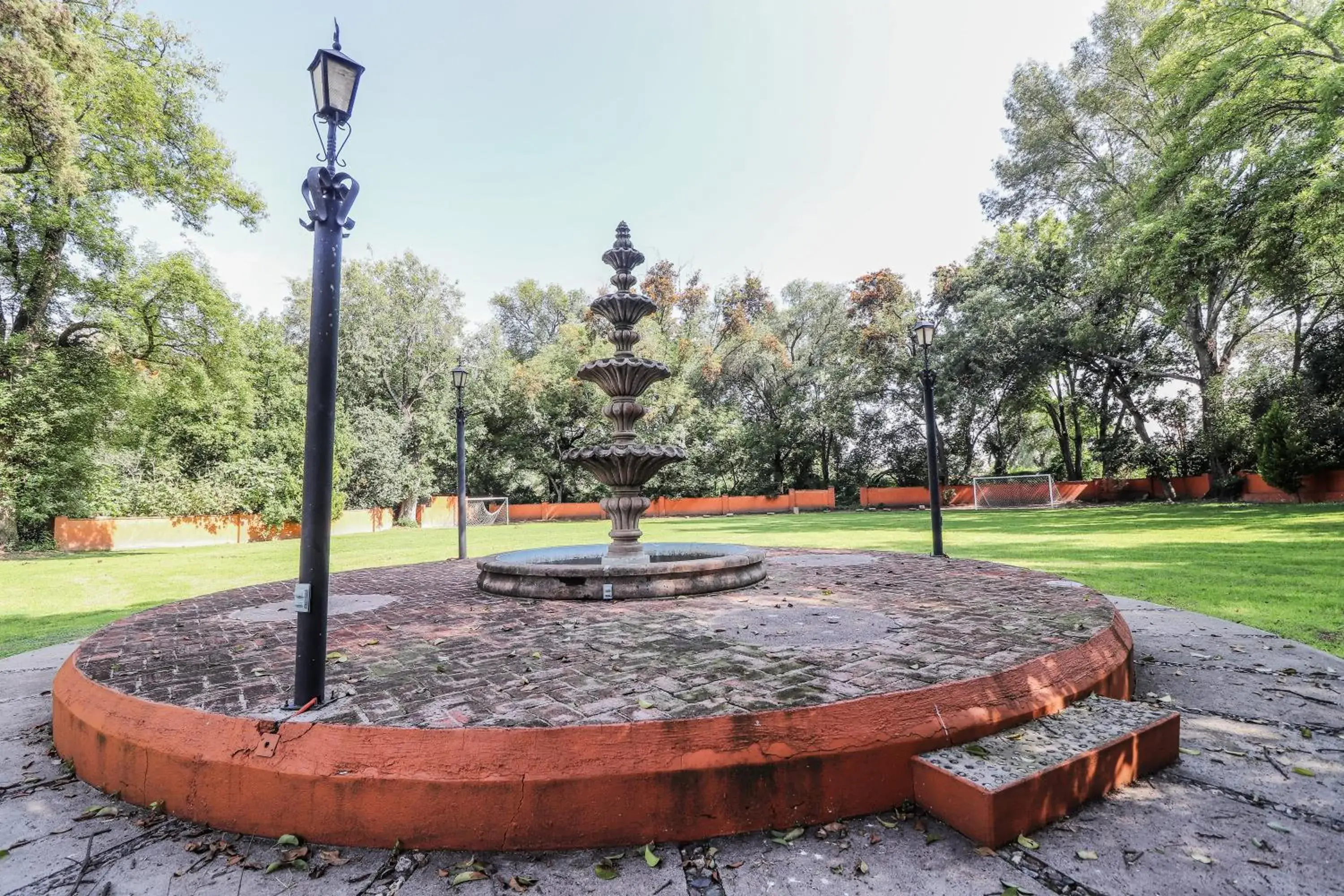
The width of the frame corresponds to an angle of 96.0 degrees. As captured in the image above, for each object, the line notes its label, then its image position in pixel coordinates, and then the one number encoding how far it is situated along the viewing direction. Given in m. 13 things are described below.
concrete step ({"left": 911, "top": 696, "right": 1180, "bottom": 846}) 2.49
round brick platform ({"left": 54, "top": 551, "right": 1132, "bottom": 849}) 2.56
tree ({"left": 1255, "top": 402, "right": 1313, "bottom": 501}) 21.58
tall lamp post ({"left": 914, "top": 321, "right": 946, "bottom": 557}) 9.91
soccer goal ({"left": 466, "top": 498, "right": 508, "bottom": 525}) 38.12
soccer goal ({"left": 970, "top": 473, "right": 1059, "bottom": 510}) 32.44
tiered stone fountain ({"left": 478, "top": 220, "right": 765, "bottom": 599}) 6.74
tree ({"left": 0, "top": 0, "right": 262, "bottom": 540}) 18.12
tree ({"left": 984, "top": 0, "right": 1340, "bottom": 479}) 15.91
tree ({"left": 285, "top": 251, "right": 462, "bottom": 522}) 35.03
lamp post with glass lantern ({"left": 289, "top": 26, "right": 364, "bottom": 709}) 3.19
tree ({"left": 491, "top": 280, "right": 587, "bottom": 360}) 54.72
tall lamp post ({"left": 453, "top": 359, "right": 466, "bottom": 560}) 12.19
